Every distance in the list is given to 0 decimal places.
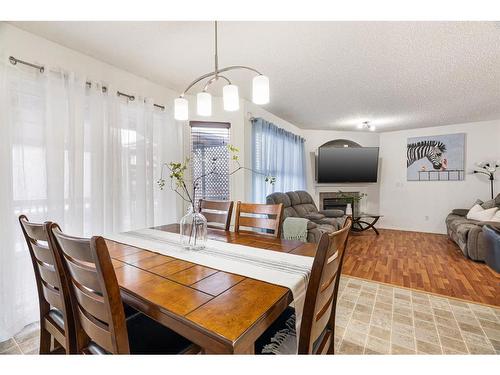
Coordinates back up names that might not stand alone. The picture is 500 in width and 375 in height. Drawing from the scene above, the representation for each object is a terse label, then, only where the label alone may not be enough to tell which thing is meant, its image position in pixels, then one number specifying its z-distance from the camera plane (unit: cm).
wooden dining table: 70
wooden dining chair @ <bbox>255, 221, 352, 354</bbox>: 84
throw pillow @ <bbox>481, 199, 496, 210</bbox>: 433
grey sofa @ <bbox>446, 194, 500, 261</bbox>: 334
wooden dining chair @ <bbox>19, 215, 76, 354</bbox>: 106
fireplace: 585
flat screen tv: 548
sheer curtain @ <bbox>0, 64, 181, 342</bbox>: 179
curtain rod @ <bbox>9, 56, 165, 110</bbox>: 181
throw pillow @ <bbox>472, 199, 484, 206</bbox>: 459
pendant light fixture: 136
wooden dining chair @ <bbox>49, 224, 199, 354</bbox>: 75
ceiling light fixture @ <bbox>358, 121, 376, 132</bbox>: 498
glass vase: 150
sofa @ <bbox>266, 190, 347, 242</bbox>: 346
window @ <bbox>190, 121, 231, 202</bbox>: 334
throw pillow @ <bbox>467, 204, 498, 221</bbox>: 409
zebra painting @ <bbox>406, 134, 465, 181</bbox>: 508
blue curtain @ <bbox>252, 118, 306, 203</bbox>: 380
